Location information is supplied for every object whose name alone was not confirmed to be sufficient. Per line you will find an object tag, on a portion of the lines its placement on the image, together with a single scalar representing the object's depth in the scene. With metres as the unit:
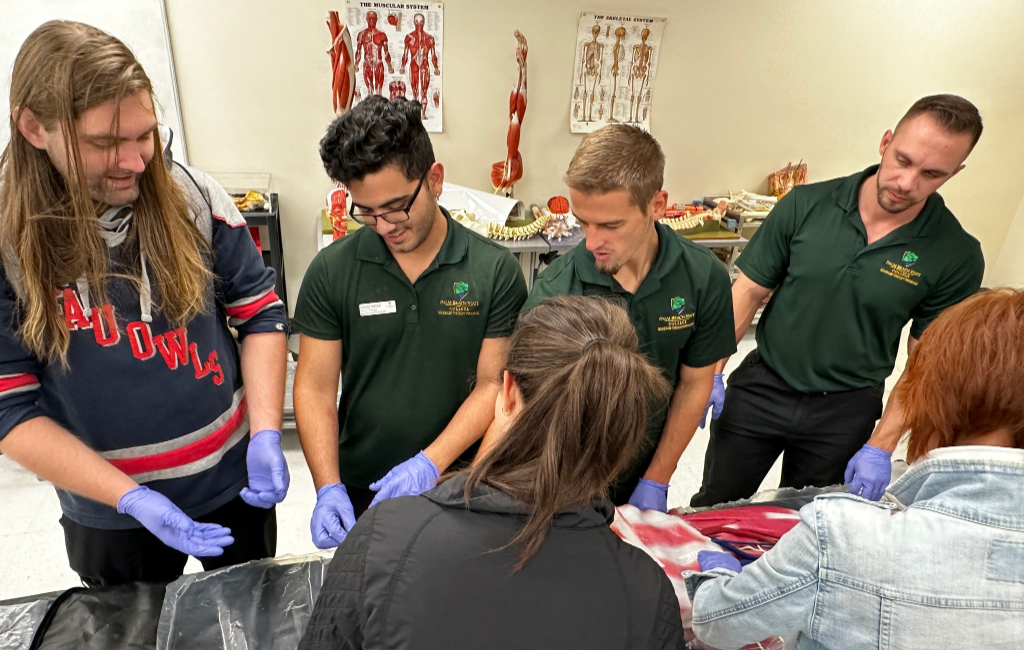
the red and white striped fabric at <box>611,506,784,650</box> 1.38
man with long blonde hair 1.08
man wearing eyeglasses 1.45
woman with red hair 0.85
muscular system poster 3.23
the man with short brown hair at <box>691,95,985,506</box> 1.78
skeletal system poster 3.50
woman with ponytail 0.80
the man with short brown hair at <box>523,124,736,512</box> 1.41
